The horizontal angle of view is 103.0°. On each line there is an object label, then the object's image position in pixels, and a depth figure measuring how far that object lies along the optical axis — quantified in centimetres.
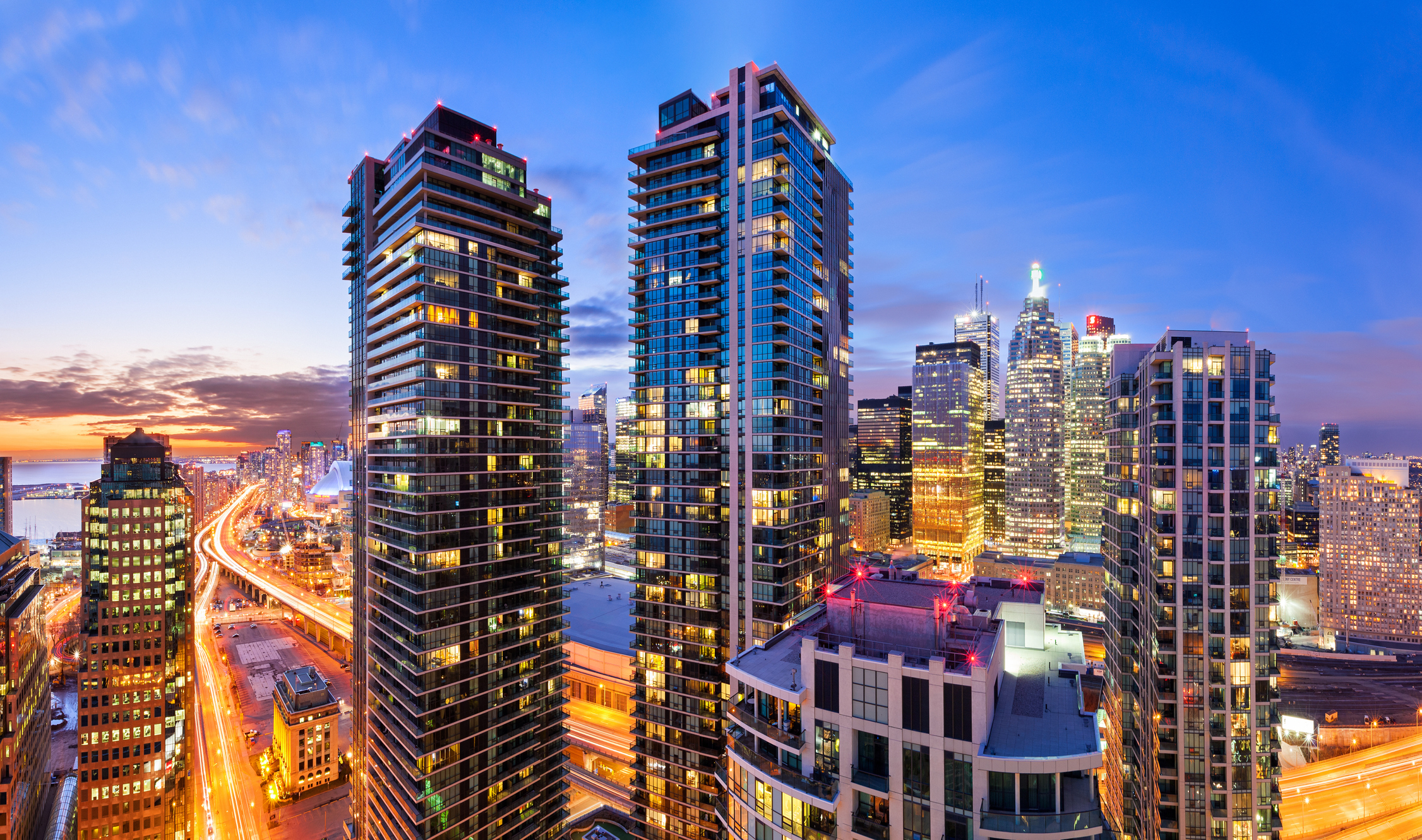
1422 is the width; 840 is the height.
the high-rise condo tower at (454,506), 6047
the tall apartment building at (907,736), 2898
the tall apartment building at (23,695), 6925
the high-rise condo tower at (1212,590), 5662
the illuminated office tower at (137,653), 8119
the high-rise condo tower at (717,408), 7006
